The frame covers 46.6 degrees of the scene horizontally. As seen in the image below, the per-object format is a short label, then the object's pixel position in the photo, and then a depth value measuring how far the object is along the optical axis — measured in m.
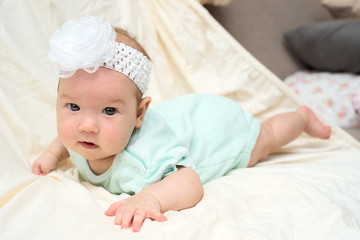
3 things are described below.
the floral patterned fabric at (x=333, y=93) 1.76
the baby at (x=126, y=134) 0.90
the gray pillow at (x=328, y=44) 2.04
